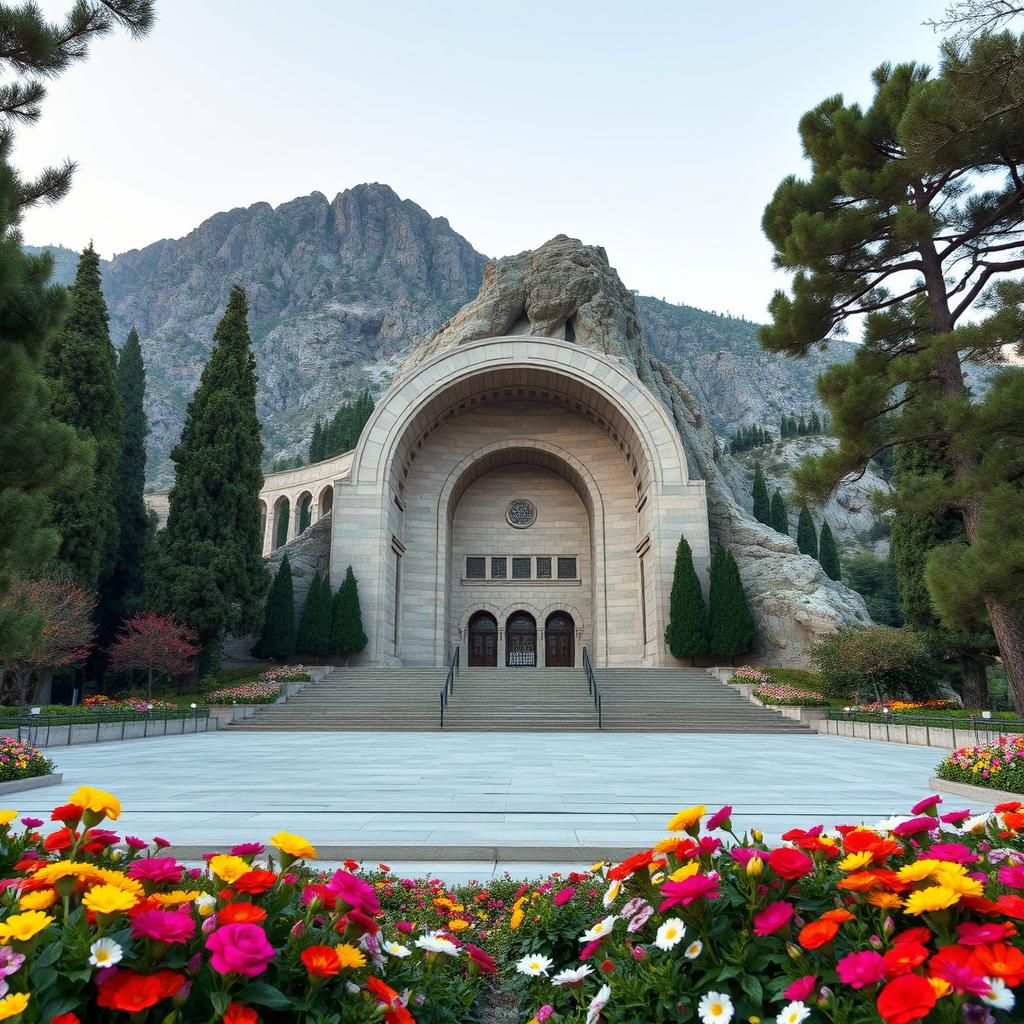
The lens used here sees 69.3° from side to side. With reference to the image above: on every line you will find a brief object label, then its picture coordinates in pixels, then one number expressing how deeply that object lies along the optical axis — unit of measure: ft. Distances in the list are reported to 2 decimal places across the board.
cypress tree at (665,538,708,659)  78.54
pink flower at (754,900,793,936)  6.01
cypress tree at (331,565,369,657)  79.30
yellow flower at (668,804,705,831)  7.87
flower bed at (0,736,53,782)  26.55
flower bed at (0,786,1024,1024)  5.02
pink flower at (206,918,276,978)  4.71
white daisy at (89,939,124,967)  4.96
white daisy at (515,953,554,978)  7.65
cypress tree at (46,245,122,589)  64.54
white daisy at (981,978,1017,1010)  4.73
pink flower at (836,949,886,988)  4.93
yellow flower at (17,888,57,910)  5.65
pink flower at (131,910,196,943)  4.99
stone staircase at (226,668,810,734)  57.47
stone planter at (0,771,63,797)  25.98
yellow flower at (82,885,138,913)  5.29
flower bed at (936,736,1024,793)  24.47
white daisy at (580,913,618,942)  7.01
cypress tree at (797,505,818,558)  153.58
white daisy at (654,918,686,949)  6.31
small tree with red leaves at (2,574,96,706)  51.78
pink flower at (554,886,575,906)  7.98
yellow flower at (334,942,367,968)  5.46
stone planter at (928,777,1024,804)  23.77
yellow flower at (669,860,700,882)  6.94
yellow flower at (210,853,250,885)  6.47
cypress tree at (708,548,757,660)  77.56
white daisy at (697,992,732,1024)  5.54
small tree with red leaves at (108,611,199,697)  62.18
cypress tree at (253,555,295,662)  79.66
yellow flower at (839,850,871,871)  6.71
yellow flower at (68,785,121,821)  7.63
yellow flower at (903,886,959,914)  5.56
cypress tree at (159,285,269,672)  70.03
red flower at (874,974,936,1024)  4.49
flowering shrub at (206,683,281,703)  64.07
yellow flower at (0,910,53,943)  5.00
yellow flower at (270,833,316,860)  6.78
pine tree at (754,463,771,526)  145.89
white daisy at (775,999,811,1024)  5.23
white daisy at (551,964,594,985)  6.64
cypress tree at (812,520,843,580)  151.12
